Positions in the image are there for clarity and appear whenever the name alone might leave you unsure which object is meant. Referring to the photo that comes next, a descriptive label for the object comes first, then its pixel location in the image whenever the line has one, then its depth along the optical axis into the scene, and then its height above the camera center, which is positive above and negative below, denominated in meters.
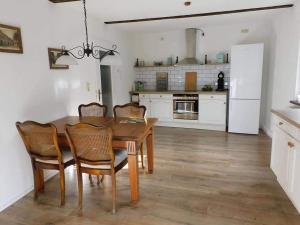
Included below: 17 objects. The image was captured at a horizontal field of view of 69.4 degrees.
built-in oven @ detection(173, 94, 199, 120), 5.02 -0.60
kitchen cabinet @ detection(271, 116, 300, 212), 2.04 -0.83
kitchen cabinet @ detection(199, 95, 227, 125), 4.80 -0.64
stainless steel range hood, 5.07 +0.79
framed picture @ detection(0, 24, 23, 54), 2.26 +0.48
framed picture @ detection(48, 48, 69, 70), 2.93 +0.37
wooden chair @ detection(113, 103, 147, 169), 3.09 -0.42
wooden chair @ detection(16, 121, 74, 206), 2.14 -0.68
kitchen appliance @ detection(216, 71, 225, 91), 5.04 -0.07
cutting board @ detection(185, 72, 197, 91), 5.44 -0.01
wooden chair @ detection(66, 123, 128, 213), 2.00 -0.66
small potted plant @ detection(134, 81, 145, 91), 5.76 -0.09
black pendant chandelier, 2.42 +0.50
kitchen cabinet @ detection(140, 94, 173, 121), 5.24 -0.58
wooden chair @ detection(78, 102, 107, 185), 3.26 -0.41
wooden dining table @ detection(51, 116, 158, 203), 2.19 -0.55
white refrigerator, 4.35 -0.16
